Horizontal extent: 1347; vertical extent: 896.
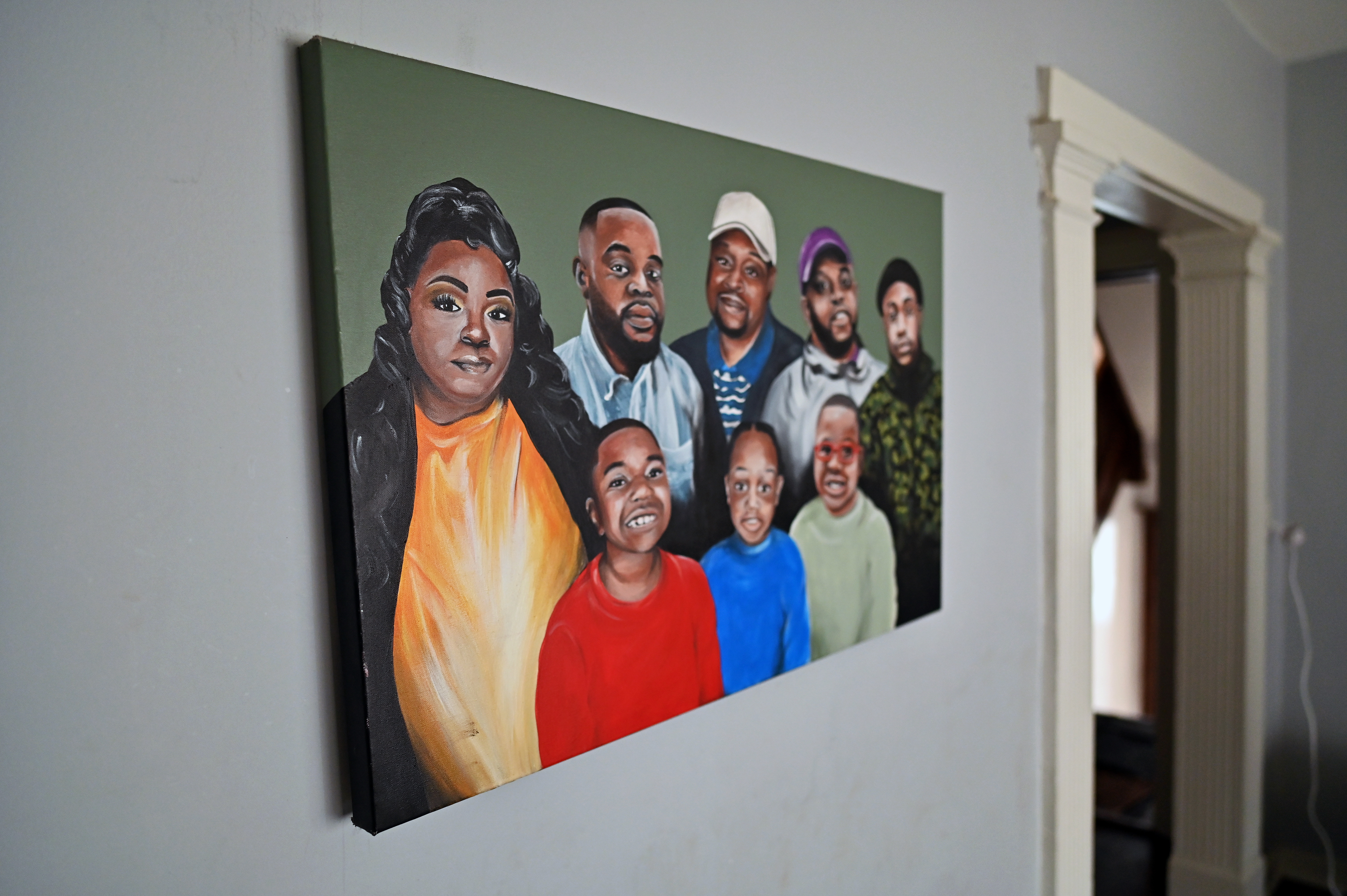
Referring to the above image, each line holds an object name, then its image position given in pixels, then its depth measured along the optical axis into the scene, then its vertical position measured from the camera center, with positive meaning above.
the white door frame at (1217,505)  2.36 -0.32
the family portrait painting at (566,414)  0.69 +0.00
